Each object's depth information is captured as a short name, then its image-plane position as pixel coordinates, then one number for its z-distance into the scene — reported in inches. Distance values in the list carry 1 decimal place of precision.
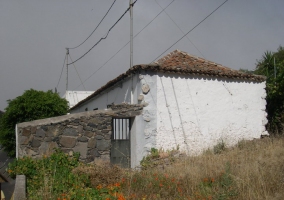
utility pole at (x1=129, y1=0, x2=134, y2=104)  520.4
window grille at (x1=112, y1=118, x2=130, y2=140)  460.8
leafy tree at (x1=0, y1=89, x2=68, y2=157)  527.5
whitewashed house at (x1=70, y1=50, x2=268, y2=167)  432.1
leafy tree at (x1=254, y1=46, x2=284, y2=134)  537.6
